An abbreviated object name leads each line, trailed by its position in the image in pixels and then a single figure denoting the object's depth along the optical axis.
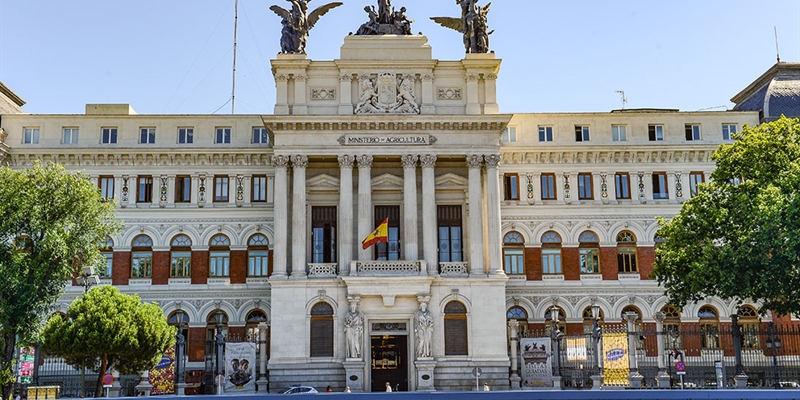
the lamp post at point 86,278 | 39.28
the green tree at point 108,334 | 40.12
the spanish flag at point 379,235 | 48.31
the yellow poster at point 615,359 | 41.81
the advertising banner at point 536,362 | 45.78
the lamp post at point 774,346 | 37.41
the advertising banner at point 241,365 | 45.34
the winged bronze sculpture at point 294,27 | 51.75
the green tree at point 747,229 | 39.13
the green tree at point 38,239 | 38.16
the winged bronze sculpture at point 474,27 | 52.27
